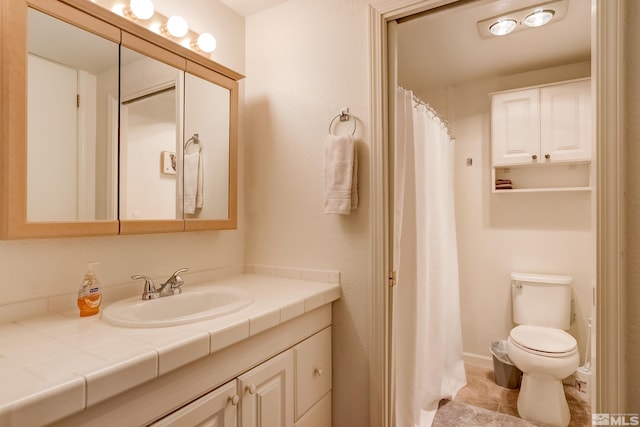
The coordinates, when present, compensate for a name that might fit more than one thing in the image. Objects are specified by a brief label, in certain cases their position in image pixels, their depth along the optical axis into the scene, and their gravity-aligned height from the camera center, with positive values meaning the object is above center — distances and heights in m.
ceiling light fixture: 1.81 +1.12
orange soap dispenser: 1.12 -0.28
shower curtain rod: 1.96 +0.67
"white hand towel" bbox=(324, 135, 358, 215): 1.49 +0.18
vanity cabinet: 0.97 -0.62
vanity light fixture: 1.36 +0.85
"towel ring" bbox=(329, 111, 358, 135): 1.57 +0.47
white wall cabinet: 2.32 +0.58
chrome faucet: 1.32 -0.30
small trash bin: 2.41 -1.15
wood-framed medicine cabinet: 1.02 +0.34
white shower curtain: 1.79 -0.34
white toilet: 1.94 -0.80
